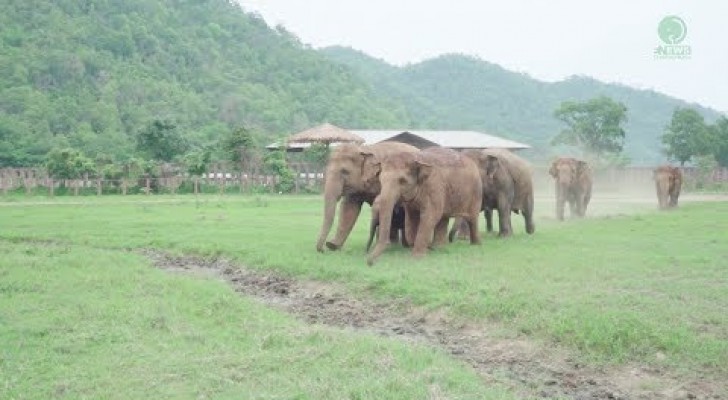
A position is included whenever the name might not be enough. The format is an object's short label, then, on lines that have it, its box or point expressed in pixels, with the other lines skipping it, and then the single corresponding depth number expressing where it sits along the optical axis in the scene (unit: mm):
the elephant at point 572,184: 26172
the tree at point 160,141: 55719
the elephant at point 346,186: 17359
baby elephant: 17172
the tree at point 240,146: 52969
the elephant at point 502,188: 19938
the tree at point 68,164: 46844
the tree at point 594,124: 72125
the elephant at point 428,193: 15930
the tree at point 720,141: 69375
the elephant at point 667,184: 32156
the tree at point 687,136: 69562
